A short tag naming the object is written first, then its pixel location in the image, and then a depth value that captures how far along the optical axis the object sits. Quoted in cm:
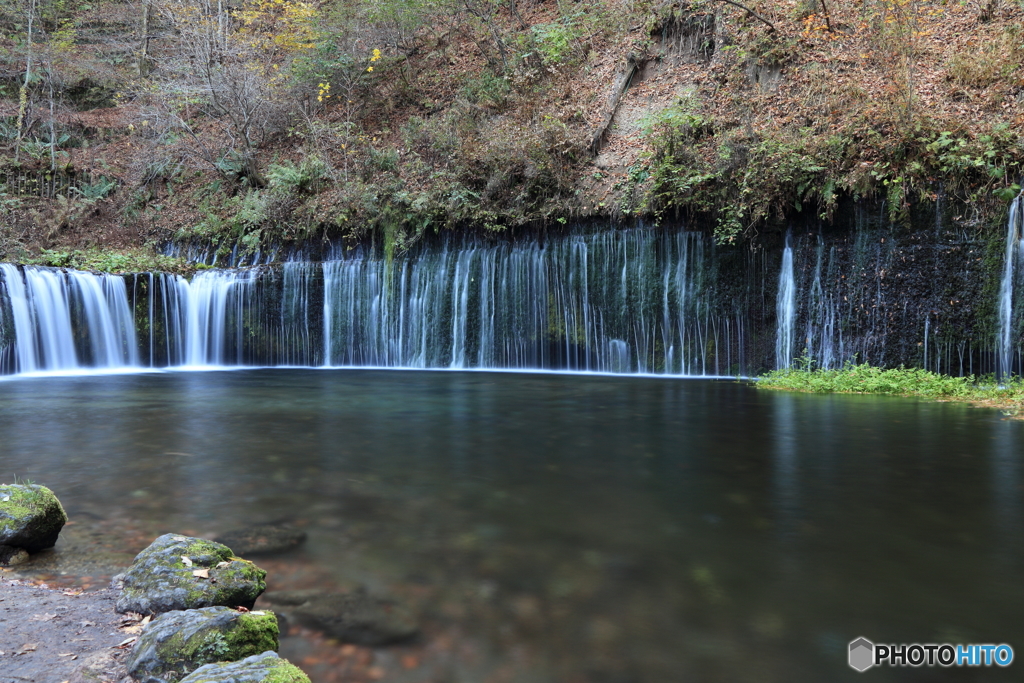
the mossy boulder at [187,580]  310
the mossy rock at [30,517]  380
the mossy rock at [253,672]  222
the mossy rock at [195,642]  250
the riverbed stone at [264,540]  404
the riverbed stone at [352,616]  300
